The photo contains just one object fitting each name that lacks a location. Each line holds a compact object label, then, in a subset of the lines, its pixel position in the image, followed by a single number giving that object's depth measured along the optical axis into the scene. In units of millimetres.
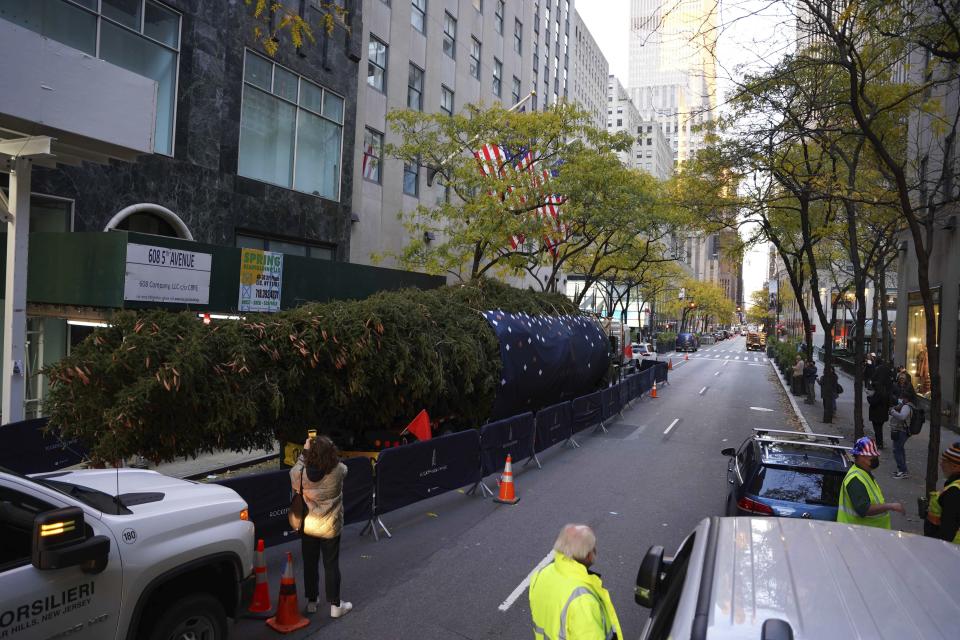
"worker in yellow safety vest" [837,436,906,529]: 6086
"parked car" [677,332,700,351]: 72125
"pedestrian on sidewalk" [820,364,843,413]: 20766
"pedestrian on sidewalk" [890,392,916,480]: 13086
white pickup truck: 3664
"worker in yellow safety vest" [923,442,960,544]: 5426
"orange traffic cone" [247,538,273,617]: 6406
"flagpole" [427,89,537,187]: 22734
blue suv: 7371
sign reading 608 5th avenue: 11766
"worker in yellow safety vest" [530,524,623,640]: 3326
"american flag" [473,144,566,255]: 22281
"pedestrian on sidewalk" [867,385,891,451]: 15898
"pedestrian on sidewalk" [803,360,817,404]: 25484
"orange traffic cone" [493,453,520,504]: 10727
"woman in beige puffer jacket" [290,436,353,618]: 6270
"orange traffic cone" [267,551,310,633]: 6066
